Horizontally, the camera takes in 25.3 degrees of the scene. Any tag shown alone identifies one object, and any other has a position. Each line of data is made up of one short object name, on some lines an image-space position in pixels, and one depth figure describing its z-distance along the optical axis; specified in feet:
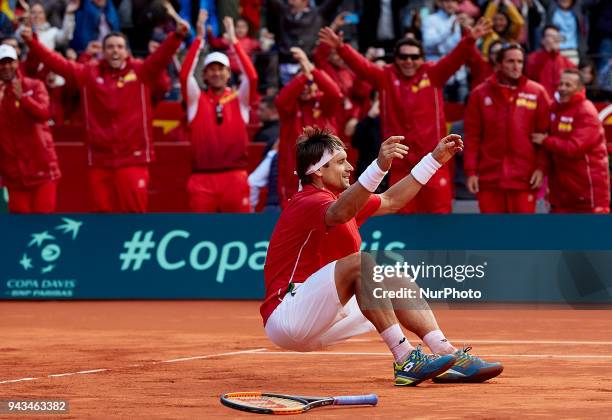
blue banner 52.08
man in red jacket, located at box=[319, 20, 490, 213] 52.26
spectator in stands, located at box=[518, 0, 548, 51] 64.95
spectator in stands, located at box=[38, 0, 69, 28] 69.82
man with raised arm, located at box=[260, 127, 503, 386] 29.12
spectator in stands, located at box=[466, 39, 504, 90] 59.31
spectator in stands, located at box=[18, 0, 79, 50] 68.13
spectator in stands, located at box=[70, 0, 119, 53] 68.39
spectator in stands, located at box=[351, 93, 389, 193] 55.77
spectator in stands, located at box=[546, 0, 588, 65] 64.90
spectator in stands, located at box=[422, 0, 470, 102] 65.00
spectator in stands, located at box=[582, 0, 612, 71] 65.41
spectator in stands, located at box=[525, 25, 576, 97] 60.85
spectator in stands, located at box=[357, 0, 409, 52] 65.72
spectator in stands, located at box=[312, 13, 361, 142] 58.90
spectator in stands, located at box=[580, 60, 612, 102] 63.46
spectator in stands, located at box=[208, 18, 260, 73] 65.87
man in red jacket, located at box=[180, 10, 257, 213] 53.57
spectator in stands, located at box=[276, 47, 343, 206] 53.06
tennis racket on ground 25.93
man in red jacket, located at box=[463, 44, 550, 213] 51.55
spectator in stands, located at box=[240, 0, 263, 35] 69.41
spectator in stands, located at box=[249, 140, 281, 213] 59.41
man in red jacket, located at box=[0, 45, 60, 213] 54.60
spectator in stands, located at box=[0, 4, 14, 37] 69.97
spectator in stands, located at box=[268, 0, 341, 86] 64.95
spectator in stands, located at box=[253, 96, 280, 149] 62.08
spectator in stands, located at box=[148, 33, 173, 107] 55.06
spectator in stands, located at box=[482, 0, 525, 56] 63.46
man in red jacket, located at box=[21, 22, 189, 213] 53.78
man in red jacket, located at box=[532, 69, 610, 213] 51.29
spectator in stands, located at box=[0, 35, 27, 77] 57.67
